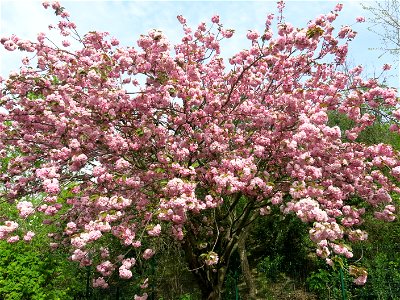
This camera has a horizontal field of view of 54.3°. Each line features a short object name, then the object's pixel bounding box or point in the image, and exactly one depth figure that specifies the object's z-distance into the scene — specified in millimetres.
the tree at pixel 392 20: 13492
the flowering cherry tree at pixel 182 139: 6148
